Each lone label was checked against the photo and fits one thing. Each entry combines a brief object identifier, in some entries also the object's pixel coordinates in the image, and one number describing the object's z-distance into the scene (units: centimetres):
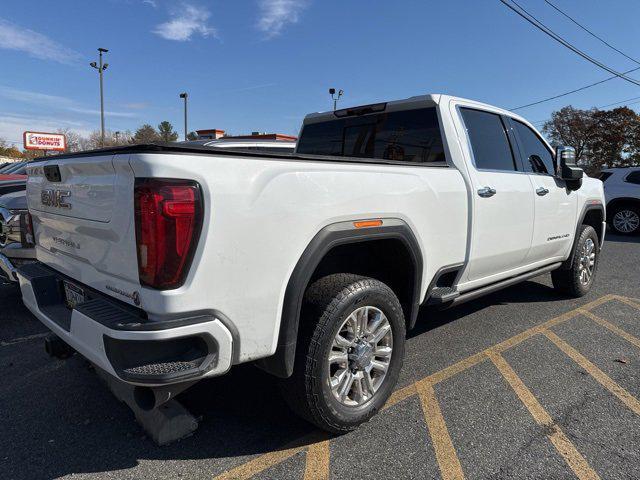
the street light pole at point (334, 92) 2389
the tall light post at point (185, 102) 3085
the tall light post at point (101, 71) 2877
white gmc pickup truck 189
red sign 3903
